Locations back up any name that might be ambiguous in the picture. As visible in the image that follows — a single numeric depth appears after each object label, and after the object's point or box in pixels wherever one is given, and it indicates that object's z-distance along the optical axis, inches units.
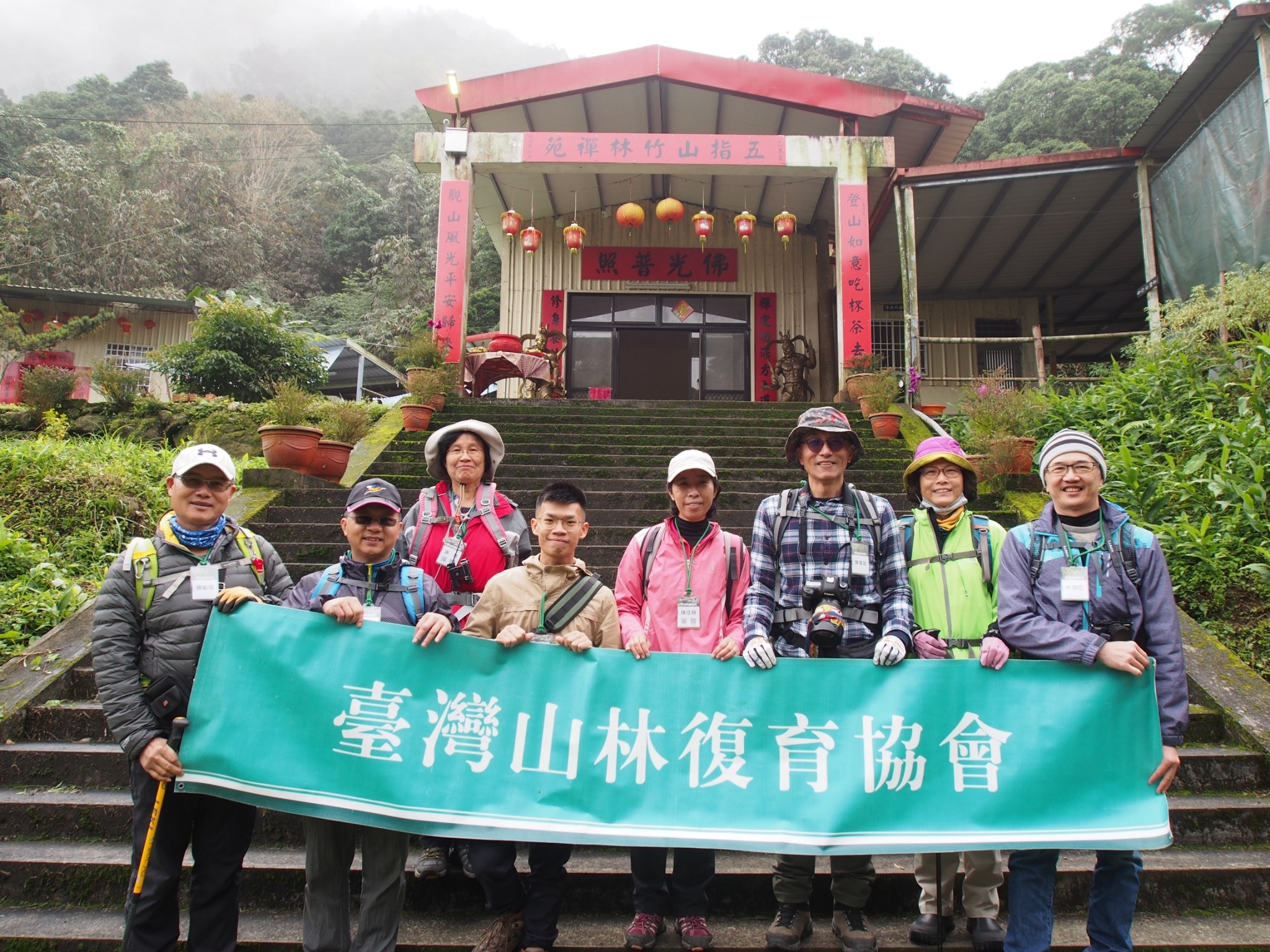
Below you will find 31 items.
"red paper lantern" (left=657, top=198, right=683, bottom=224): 450.3
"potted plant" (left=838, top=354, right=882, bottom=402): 342.1
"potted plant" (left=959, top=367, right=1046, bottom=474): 239.0
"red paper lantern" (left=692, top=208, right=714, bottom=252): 442.7
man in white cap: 95.6
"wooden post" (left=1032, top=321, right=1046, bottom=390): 378.0
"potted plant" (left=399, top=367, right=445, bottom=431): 297.3
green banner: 99.7
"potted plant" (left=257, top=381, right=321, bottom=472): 240.7
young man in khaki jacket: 100.8
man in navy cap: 95.5
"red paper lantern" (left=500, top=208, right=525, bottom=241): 433.7
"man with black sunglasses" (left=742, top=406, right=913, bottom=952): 103.9
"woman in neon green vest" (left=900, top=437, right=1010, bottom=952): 106.0
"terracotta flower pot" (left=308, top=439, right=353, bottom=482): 248.7
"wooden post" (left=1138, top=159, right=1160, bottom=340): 368.2
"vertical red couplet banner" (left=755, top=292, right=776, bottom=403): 516.1
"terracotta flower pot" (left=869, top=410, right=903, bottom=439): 295.3
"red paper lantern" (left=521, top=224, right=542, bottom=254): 451.8
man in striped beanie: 96.9
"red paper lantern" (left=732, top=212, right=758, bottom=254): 450.3
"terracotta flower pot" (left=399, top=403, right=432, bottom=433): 296.5
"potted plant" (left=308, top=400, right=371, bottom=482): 249.8
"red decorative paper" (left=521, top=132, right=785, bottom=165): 394.9
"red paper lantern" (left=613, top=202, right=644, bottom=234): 450.6
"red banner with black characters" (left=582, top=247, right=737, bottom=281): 525.7
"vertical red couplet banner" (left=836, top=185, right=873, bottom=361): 387.5
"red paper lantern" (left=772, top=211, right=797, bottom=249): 439.5
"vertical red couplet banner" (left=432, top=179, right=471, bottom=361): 375.9
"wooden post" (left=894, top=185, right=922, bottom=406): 369.4
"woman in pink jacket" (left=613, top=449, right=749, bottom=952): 112.1
